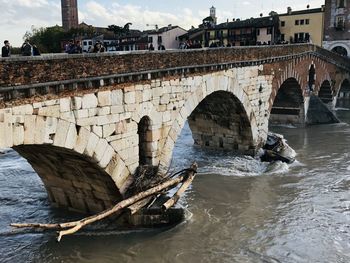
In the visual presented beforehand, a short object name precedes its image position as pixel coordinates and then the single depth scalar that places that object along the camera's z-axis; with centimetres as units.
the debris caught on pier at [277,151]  1856
